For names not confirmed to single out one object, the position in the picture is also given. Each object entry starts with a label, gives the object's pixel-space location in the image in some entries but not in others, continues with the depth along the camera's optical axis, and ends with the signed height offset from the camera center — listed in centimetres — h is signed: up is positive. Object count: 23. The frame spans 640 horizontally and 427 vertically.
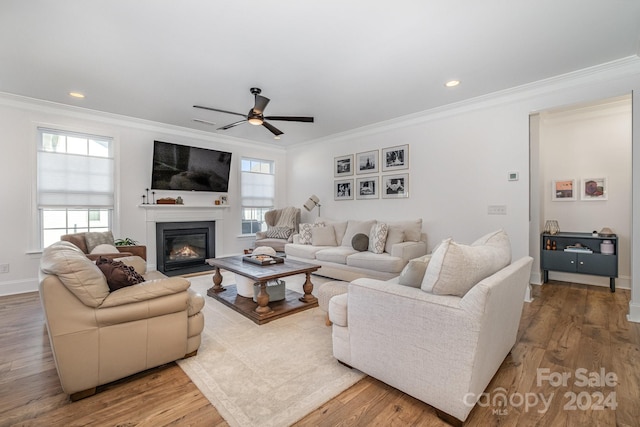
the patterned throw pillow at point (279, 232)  594 -41
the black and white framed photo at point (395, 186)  492 +48
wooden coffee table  303 -101
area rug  169 -115
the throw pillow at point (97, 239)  376 -36
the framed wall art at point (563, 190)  462 +38
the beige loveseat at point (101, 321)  169 -71
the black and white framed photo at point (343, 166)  574 +97
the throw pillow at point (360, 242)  456 -47
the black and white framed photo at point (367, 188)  536 +49
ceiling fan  336 +122
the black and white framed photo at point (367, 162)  533 +97
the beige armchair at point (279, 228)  577 -32
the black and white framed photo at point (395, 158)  491 +98
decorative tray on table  354 -60
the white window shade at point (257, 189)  651 +56
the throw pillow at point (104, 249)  345 -45
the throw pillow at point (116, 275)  194 -43
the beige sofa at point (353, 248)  406 -59
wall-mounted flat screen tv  511 +86
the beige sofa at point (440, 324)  145 -65
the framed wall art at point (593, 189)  433 +37
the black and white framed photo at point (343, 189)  577 +49
